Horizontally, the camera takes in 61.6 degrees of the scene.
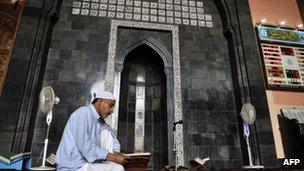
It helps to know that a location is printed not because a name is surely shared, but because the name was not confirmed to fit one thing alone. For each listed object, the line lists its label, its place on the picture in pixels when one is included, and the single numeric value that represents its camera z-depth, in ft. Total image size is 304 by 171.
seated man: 6.77
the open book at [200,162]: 10.99
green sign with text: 19.70
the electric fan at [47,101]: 12.71
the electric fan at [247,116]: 14.93
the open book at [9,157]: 10.13
